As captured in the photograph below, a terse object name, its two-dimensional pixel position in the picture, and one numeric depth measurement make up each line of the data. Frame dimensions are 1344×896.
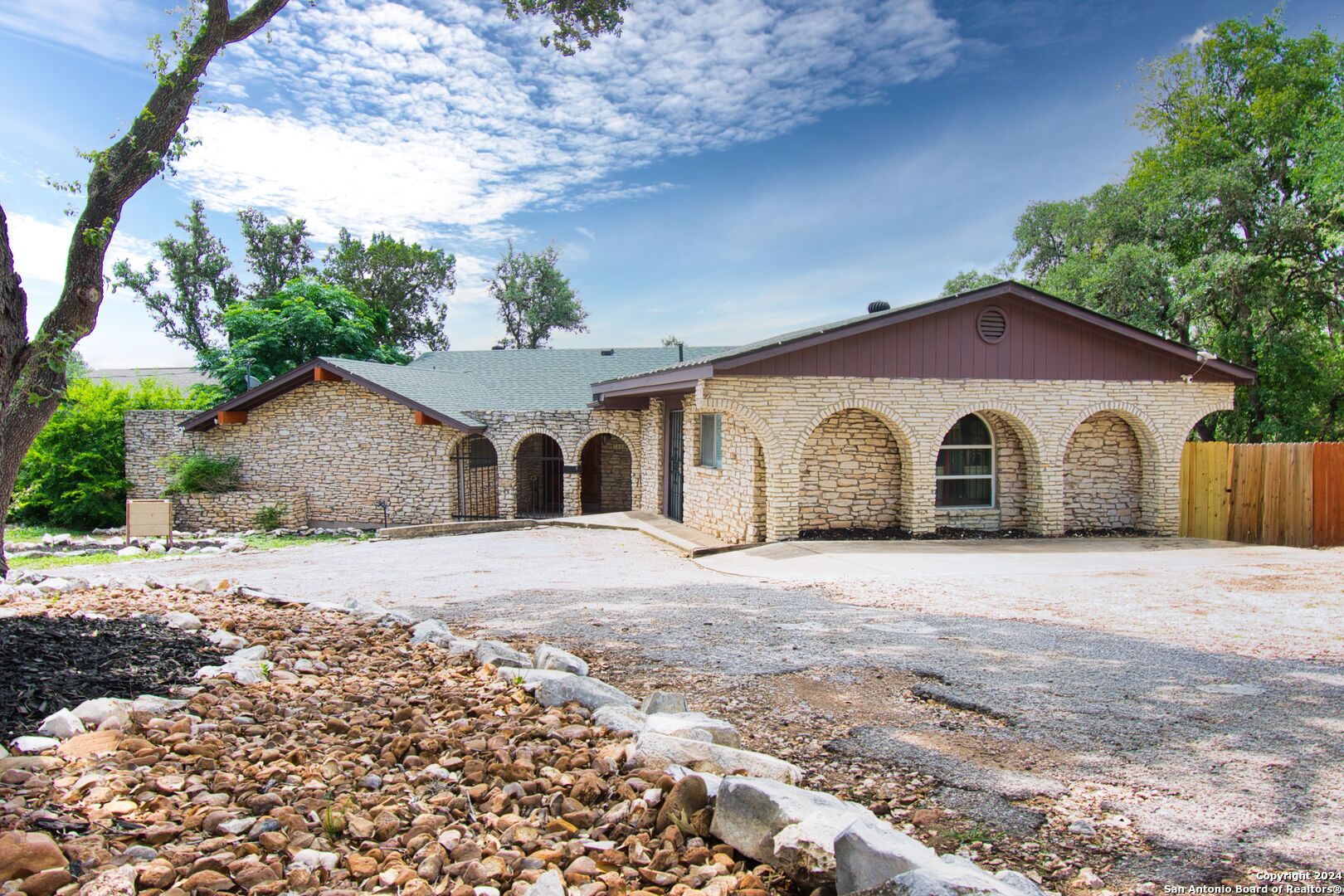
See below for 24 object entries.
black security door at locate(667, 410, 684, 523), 15.25
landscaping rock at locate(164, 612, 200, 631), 4.80
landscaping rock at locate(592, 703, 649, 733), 3.37
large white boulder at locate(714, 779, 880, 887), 2.23
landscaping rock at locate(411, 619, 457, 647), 5.01
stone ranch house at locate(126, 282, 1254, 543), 11.17
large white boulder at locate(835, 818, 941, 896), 2.06
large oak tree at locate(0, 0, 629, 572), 4.49
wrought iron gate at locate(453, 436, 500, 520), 18.58
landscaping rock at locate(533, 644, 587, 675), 4.38
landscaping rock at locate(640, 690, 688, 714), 3.69
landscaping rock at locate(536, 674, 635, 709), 3.69
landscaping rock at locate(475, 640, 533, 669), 4.41
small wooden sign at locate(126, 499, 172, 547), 15.43
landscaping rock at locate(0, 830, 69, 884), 2.10
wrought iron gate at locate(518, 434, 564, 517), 20.16
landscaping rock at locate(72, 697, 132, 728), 3.12
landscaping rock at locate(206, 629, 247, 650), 4.44
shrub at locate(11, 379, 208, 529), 19.45
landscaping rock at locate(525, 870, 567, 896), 2.17
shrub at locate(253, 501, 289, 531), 18.05
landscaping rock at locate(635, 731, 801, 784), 2.95
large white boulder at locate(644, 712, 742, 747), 3.25
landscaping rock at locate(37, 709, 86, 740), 3.00
